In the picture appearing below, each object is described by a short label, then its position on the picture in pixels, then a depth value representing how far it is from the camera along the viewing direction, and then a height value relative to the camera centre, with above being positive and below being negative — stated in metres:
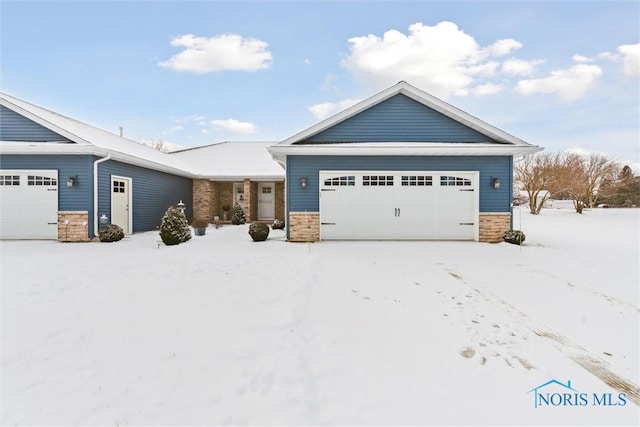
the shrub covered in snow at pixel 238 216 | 16.53 -0.42
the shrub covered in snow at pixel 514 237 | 9.86 -0.94
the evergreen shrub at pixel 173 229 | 9.47 -0.64
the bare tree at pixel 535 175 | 26.05 +2.91
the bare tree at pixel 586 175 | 25.56 +2.91
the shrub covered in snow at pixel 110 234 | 10.01 -0.84
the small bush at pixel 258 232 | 10.08 -0.79
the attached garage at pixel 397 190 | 10.20 +0.62
